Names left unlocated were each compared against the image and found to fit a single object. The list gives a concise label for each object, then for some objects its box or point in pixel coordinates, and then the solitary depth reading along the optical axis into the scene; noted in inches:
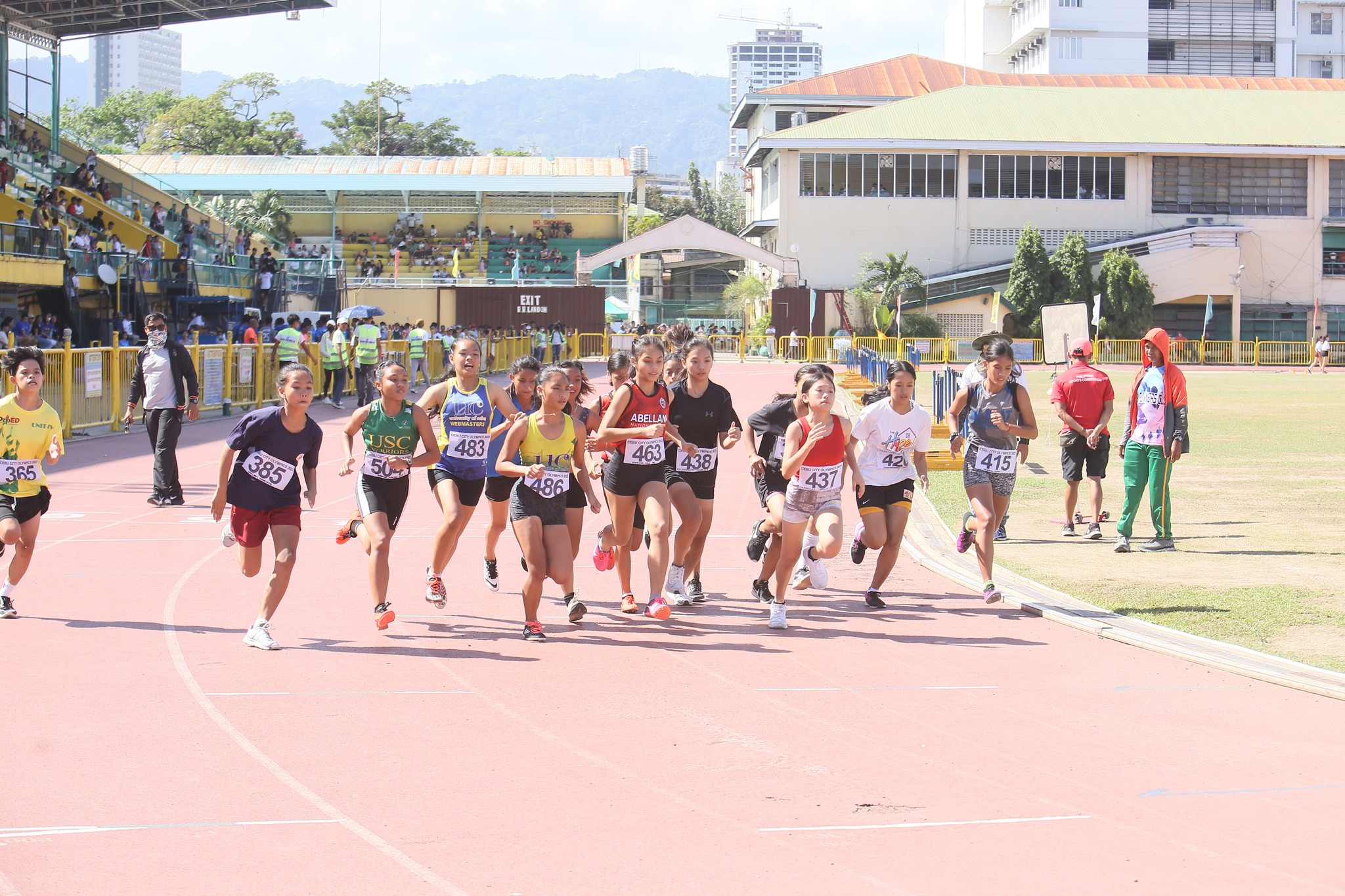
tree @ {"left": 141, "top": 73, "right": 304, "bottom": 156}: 7194.9
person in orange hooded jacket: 956.0
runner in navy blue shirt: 660.7
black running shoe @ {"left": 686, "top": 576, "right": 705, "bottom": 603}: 785.6
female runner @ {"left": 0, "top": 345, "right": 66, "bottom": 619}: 717.9
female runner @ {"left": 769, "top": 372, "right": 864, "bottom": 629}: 705.6
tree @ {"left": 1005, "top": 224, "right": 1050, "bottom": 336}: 4584.2
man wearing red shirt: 1007.6
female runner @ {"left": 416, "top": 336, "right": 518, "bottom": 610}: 757.3
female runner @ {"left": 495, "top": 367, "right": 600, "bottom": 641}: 681.6
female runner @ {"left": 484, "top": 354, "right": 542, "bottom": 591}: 764.0
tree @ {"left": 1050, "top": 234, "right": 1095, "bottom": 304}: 4571.9
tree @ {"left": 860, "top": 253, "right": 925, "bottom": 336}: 4635.8
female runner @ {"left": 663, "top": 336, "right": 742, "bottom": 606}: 751.1
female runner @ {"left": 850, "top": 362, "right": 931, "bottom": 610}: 759.7
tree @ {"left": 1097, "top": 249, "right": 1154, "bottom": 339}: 4534.9
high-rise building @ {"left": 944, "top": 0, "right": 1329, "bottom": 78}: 7116.1
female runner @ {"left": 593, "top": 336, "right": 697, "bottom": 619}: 728.3
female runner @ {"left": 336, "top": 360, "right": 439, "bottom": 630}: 698.2
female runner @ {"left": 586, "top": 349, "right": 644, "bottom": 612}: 743.1
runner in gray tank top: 772.6
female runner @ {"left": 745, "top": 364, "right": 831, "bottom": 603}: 759.1
